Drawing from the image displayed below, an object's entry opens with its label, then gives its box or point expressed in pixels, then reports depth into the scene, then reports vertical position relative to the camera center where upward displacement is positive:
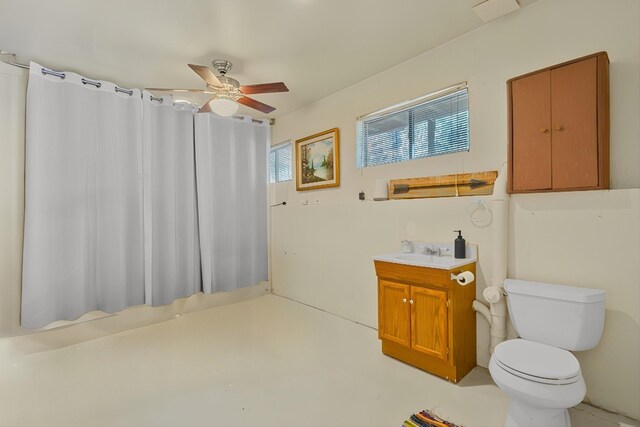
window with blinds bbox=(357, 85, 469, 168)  2.60 +0.78
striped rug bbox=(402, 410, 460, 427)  1.71 -1.24
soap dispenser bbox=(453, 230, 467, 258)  2.41 -0.32
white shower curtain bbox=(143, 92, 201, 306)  3.33 +0.12
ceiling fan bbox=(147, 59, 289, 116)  2.54 +1.10
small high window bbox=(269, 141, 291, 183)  4.44 +0.75
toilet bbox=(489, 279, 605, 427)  1.44 -0.81
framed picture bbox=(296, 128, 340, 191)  3.62 +0.65
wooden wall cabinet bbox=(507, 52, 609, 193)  1.79 +0.51
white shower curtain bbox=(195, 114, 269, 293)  3.76 +0.17
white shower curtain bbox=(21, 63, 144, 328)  2.68 +0.15
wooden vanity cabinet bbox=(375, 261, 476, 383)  2.15 -0.85
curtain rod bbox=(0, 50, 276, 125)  2.60 +1.38
